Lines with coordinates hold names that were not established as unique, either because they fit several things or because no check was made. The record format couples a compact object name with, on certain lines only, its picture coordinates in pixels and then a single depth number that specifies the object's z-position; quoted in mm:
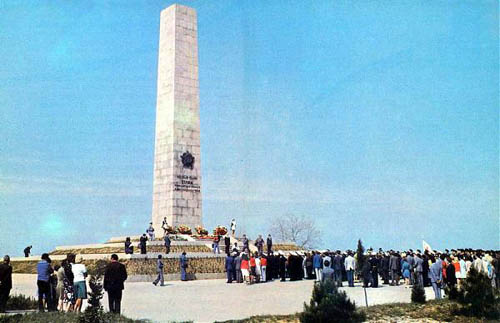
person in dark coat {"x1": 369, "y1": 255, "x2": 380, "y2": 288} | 22578
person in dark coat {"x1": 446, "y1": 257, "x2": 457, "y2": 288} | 18047
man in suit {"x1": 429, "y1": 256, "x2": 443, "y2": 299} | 18094
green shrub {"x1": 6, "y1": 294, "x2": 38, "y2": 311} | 15117
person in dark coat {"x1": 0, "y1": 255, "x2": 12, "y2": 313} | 14180
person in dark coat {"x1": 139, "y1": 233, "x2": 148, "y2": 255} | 26406
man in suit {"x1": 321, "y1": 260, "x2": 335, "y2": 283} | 15570
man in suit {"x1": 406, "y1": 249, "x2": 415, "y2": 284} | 22344
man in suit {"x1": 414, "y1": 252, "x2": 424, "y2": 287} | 21469
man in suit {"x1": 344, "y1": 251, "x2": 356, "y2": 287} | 21734
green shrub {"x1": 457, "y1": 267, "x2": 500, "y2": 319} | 13789
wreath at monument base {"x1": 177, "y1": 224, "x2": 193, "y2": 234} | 35844
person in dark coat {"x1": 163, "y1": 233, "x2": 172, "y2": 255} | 27703
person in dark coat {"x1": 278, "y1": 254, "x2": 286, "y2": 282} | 24609
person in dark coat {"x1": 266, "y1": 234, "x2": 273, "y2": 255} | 29422
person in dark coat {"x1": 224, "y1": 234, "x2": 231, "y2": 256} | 30562
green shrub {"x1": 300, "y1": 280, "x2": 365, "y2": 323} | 10828
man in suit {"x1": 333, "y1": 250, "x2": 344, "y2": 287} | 22828
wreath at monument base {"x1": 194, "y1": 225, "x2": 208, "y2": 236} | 36969
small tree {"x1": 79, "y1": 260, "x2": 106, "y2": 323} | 10812
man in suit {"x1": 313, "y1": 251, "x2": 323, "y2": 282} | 23641
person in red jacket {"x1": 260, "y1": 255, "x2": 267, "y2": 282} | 23870
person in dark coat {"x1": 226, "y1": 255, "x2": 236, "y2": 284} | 23859
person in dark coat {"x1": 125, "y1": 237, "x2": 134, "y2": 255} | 25725
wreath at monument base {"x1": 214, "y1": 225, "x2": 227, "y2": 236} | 35312
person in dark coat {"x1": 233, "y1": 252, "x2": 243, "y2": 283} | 23688
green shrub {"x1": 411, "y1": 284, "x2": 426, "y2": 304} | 15727
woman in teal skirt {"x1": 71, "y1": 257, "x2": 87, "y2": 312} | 13618
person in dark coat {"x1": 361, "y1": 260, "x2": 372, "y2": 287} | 20141
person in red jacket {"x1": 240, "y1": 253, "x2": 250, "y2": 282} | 22878
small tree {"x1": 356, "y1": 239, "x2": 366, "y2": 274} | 15935
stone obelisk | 38406
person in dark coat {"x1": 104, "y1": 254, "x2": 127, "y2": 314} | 12711
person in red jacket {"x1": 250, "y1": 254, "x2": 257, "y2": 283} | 22623
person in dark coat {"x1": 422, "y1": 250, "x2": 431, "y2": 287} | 23316
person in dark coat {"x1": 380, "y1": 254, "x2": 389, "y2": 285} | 24653
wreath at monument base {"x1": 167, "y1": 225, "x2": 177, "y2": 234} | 34844
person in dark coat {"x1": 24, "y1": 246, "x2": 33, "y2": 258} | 35494
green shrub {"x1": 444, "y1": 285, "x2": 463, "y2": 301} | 15300
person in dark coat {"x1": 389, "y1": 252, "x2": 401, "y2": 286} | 23969
